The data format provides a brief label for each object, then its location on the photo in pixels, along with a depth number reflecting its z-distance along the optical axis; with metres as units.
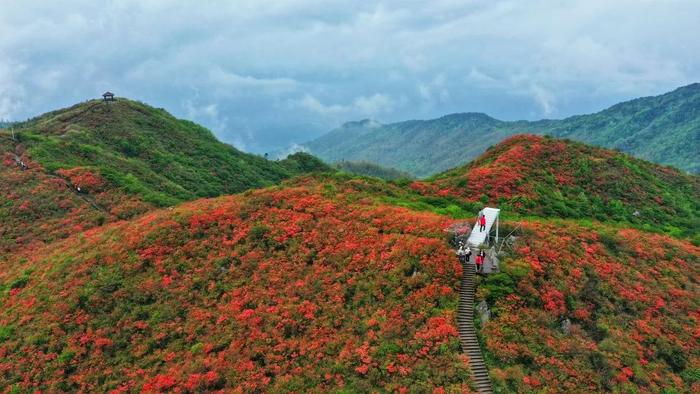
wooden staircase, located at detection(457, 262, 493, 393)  24.47
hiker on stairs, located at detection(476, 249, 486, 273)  30.79
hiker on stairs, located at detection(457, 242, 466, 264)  32.32
